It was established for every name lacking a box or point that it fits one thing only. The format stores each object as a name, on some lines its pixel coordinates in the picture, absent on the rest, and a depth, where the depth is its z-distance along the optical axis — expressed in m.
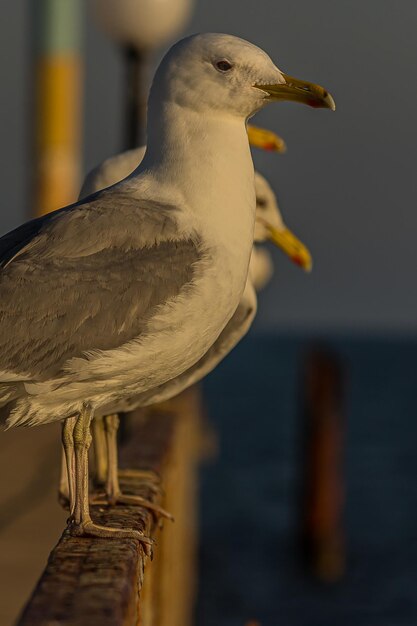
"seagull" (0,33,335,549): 9.98
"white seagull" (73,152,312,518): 12.28
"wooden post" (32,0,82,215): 33.16
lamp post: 22.78
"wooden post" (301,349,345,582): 45.03
